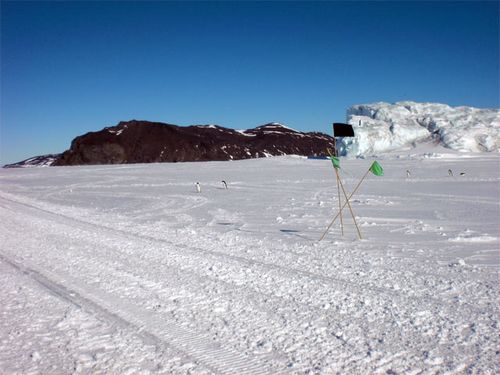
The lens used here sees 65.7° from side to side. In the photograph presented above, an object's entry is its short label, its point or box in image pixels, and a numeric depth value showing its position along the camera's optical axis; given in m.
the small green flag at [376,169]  8.27
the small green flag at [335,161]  9.06
